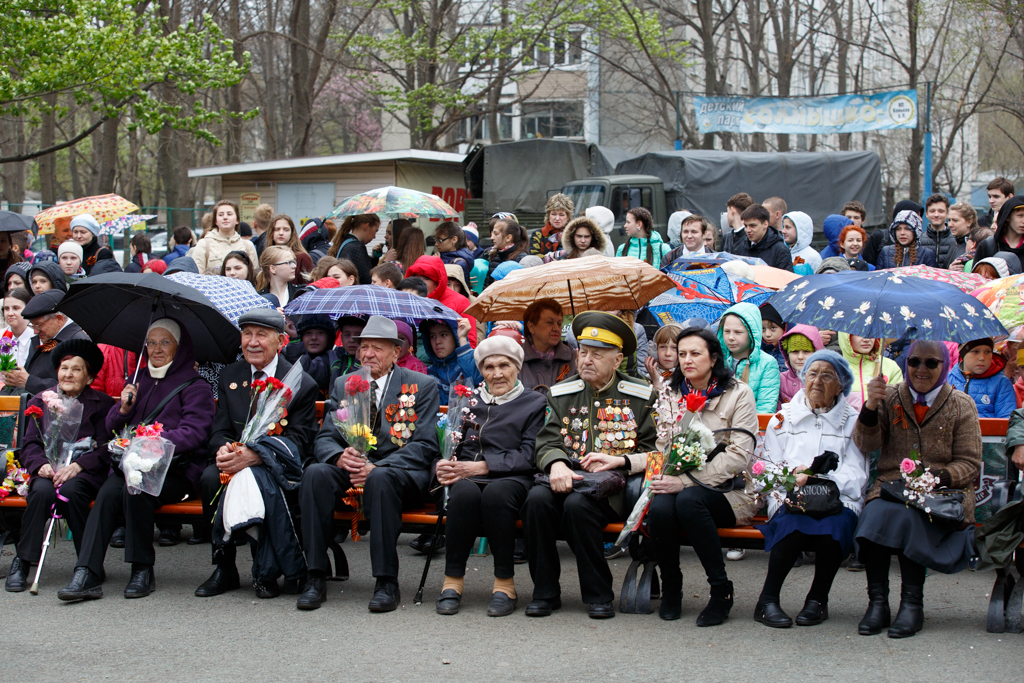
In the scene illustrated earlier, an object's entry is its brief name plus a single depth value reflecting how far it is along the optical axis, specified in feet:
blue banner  68.03
